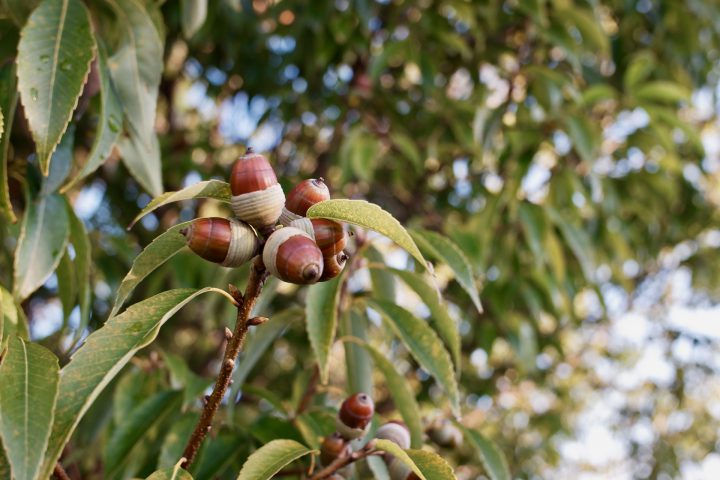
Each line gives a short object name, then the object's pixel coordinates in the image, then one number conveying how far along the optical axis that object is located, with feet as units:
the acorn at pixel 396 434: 0.98
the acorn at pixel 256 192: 0.78
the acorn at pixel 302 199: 0.82
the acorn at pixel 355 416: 0.95
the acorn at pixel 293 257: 0.74
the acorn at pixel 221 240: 0.77
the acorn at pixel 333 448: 0.95
